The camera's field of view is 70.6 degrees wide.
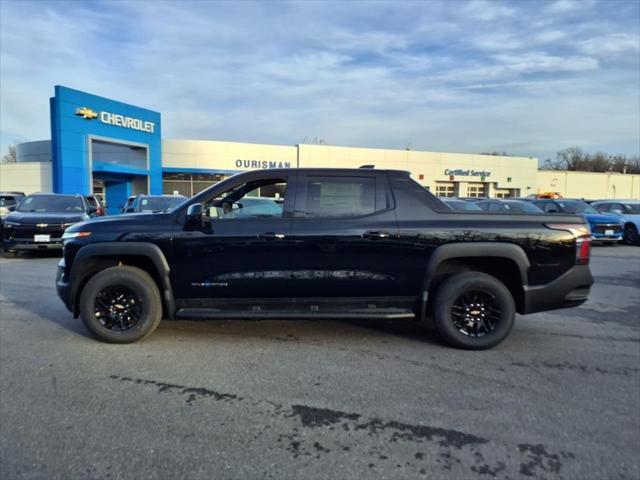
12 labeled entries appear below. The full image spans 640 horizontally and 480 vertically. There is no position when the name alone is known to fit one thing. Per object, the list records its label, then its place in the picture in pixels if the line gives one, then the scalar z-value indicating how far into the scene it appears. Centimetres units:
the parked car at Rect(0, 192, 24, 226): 1908
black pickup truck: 462
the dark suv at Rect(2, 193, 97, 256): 1139
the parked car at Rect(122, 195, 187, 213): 1315
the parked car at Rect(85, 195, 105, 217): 1346
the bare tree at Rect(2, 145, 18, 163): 8192
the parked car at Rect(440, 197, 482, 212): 1455
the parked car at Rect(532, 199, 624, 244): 1529
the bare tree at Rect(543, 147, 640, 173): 8656
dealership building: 2439
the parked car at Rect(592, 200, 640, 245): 1622
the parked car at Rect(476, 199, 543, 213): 1466
